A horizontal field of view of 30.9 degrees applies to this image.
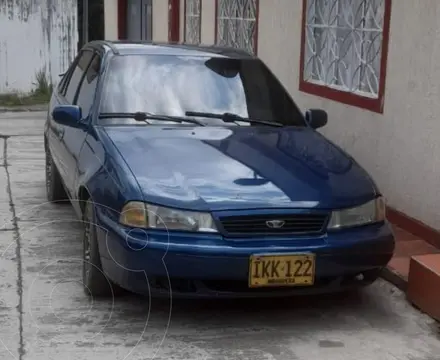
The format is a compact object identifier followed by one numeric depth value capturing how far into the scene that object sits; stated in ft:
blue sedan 14.29
